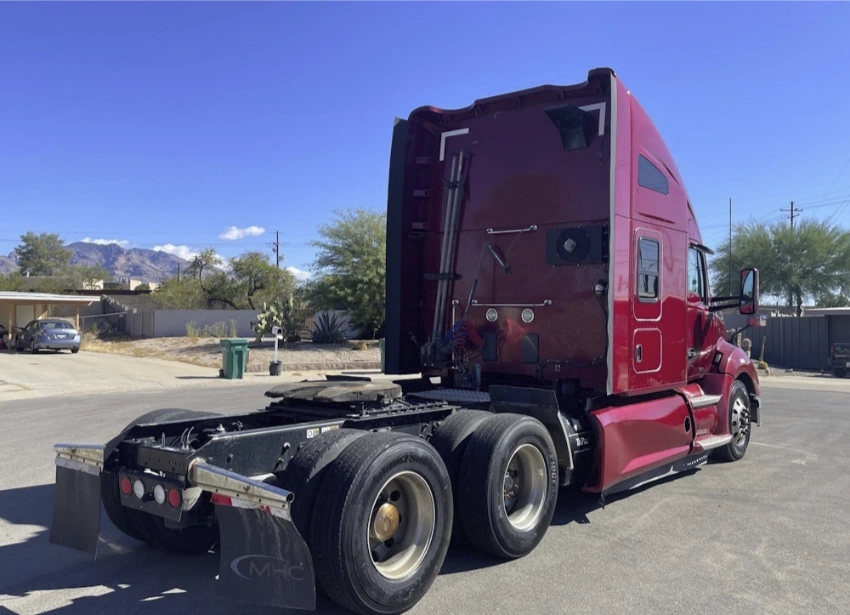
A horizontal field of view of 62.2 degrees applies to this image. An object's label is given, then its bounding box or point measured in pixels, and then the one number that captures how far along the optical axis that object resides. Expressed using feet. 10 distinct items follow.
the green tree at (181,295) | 142.72
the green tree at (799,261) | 117.80
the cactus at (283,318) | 84.33
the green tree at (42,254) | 407.85
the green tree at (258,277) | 143.84
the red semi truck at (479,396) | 12.39
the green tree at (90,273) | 272.88
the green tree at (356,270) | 89.97
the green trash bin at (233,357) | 59.47
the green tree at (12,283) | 192.65
